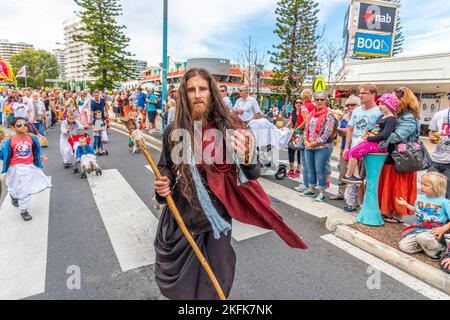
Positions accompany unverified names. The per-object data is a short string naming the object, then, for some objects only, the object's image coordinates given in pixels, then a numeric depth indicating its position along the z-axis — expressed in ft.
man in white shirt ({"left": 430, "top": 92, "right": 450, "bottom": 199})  14.16
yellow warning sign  28.73
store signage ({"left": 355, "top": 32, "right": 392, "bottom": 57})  65.57
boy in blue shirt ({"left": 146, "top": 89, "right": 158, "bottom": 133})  40.38
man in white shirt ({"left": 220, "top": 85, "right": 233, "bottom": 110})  25.09
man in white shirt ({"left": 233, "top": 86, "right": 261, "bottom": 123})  23.66
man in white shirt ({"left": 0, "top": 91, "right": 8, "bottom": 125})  48.05
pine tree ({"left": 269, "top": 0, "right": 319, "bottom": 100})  98.68
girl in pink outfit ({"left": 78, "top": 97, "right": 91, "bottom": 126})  27.81
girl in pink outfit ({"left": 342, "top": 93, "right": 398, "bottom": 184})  12.07
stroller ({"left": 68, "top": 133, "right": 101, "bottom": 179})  22.66
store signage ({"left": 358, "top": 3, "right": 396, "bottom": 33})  64.44
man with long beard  6.01
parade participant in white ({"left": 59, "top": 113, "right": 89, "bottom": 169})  24.20
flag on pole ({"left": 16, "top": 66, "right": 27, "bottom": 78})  78.89
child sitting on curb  10.09
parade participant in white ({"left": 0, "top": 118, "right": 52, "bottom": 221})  14.65
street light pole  36.53
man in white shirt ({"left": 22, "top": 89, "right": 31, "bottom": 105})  36.97
